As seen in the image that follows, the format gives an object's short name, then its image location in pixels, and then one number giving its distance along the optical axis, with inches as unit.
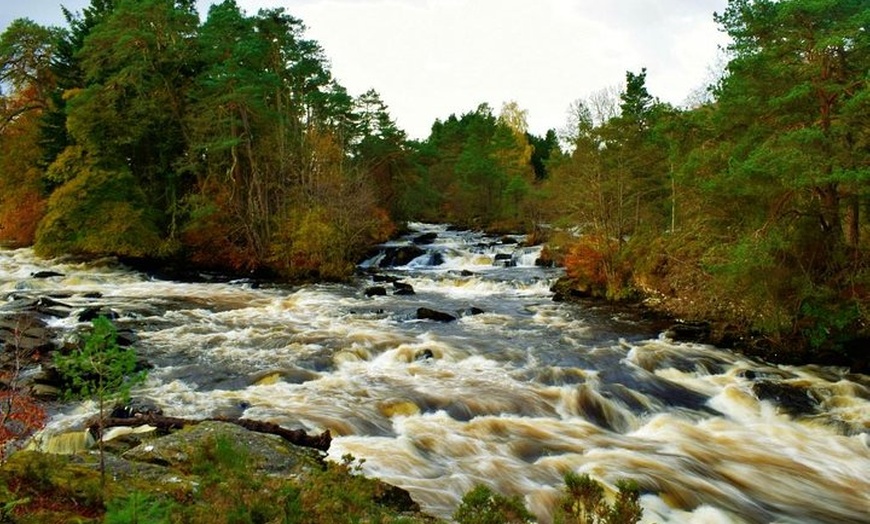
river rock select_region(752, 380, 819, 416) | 426.3
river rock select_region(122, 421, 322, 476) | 204.2
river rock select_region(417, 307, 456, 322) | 717.3
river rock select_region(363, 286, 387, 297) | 901.2
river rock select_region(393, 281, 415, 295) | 937.6
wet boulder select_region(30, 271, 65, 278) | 941.3
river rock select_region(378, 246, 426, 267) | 1311.5
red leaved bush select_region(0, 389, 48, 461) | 191.6
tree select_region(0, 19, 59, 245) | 1336.1
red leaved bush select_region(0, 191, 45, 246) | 1348.4
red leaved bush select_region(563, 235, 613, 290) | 863.1
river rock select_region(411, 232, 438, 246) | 1519.4
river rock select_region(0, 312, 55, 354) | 489.7
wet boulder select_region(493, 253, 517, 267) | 1250.2
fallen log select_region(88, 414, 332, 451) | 274.5
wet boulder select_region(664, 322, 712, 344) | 616.1
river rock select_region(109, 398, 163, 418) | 314.0
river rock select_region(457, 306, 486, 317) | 760.8
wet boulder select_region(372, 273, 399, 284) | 1063.0
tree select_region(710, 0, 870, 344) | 468.4
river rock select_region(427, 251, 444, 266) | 1302.9
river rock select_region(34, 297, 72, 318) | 661.9
